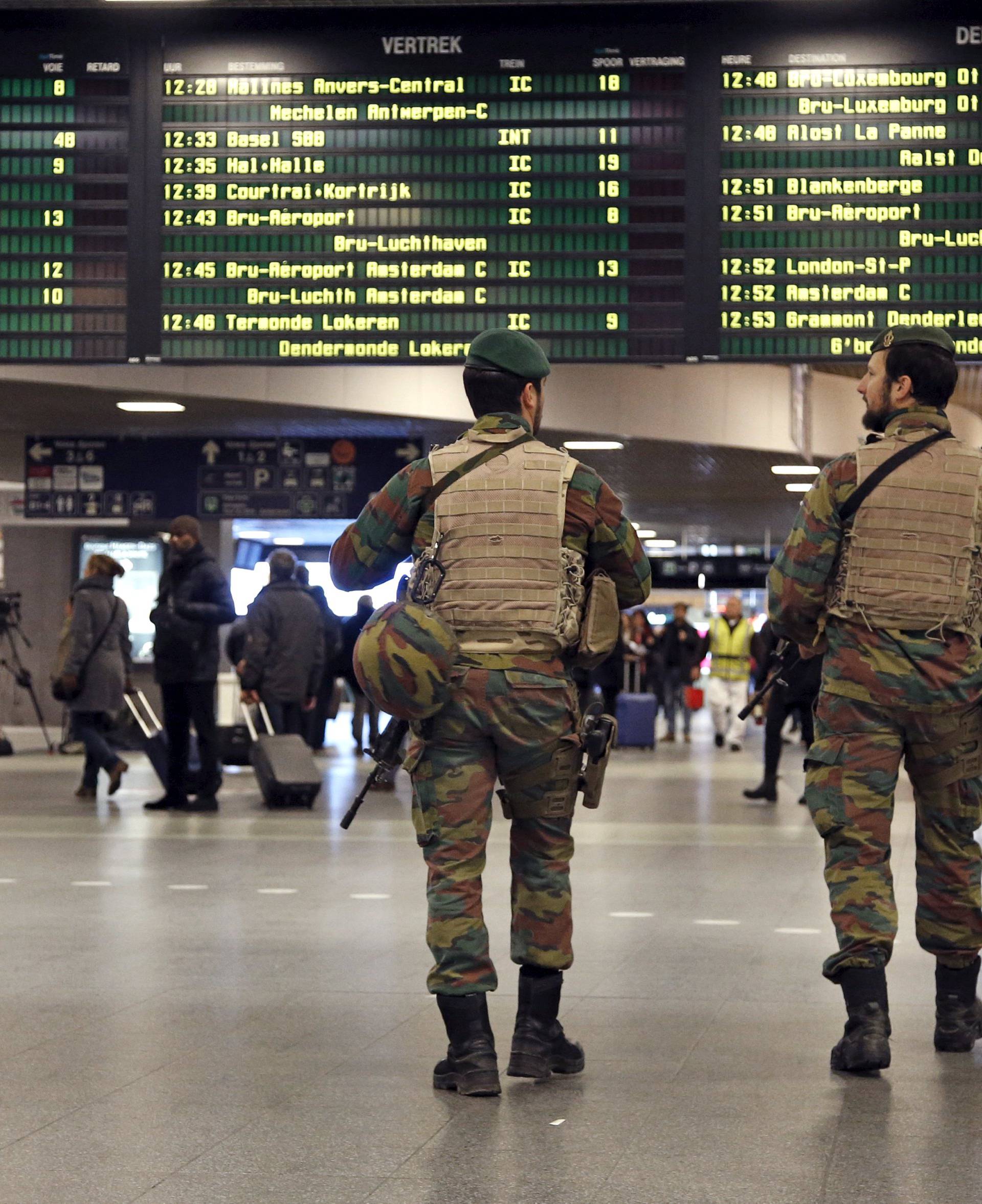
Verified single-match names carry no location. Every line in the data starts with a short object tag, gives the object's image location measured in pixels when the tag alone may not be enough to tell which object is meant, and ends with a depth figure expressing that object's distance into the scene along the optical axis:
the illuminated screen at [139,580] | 19.69
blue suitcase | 20.23
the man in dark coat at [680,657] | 23.45
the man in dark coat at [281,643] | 13.29
